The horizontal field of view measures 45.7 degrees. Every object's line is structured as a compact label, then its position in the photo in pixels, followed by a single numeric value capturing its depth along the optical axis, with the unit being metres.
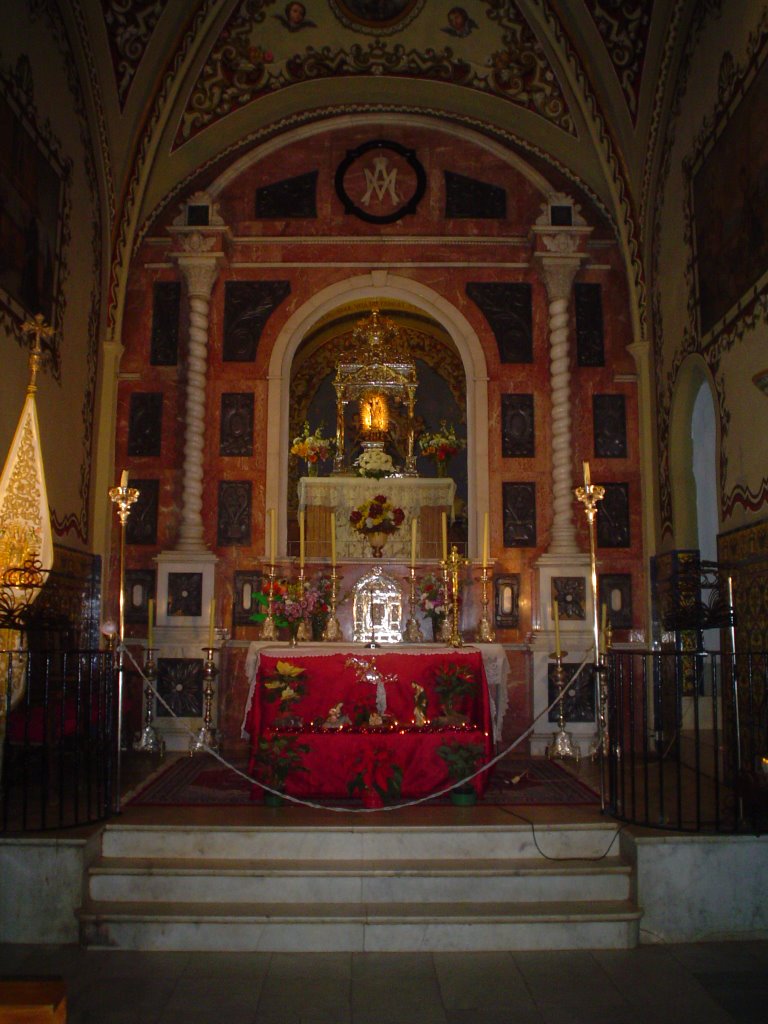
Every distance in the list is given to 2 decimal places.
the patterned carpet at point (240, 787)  6.36
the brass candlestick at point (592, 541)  6.72
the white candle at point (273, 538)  8.05
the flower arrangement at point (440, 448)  10.69
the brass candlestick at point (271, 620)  8.25
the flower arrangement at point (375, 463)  10.34
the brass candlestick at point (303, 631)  8.56
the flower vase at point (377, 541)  9.11
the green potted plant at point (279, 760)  6.18
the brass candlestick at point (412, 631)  8.75
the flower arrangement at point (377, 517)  8.93
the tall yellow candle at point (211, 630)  8.29
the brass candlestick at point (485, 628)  9.06
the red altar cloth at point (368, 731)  6.29
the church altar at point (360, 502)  10.22
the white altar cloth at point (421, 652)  7.40
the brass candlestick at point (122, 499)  7.83
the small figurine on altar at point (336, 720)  6.54
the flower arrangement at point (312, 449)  10.34
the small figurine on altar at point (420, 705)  6.81
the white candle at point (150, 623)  8.52
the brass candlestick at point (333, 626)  8.47
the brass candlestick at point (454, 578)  8.57
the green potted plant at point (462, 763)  6.18
